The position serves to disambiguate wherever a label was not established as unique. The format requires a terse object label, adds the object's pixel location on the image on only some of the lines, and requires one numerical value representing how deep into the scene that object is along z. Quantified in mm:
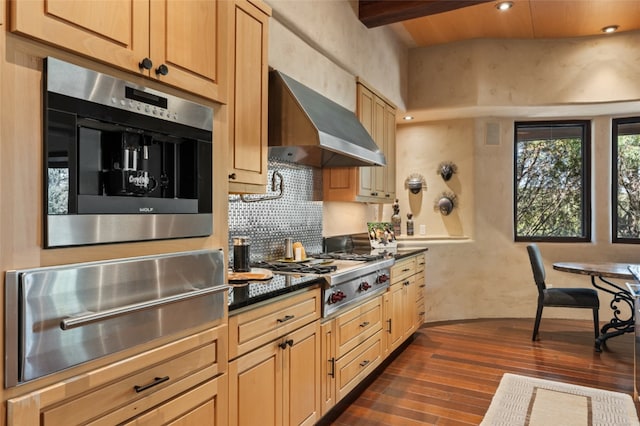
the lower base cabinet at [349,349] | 2459
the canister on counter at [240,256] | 2529
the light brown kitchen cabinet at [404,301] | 3500
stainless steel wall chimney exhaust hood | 2604
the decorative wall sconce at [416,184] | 5609
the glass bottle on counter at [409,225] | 5531
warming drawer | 1000
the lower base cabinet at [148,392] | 1056
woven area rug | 2656
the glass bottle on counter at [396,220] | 5285
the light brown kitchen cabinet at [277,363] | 1737
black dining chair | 4121
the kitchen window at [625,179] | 5203
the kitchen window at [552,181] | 5387
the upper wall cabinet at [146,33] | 1065
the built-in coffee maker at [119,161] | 1096
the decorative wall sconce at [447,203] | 5473
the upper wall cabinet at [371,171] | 3789
